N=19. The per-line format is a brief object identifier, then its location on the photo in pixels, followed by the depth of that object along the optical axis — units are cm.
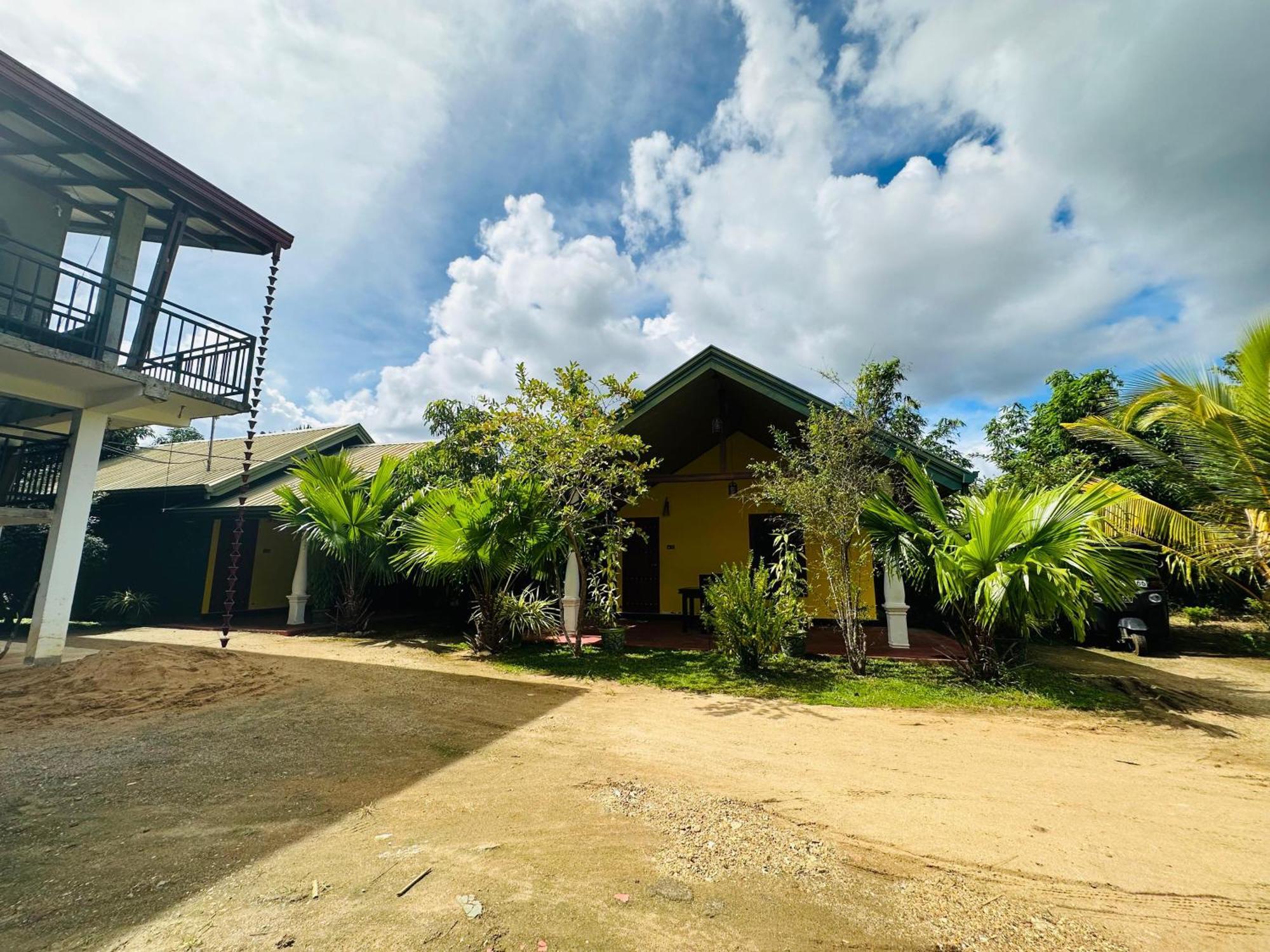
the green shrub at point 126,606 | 1145
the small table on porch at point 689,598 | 1030
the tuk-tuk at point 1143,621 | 850
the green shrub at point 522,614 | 793
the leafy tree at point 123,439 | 1722
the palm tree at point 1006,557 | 523
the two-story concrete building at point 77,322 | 611
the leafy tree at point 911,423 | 1495
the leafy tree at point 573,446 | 730
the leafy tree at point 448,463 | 1102
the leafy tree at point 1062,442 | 1145
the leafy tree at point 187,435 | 3098
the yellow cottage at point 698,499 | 993
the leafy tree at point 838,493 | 666
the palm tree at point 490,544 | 760
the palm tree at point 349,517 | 948
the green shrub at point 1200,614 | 1088
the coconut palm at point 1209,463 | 670
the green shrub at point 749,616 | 659
